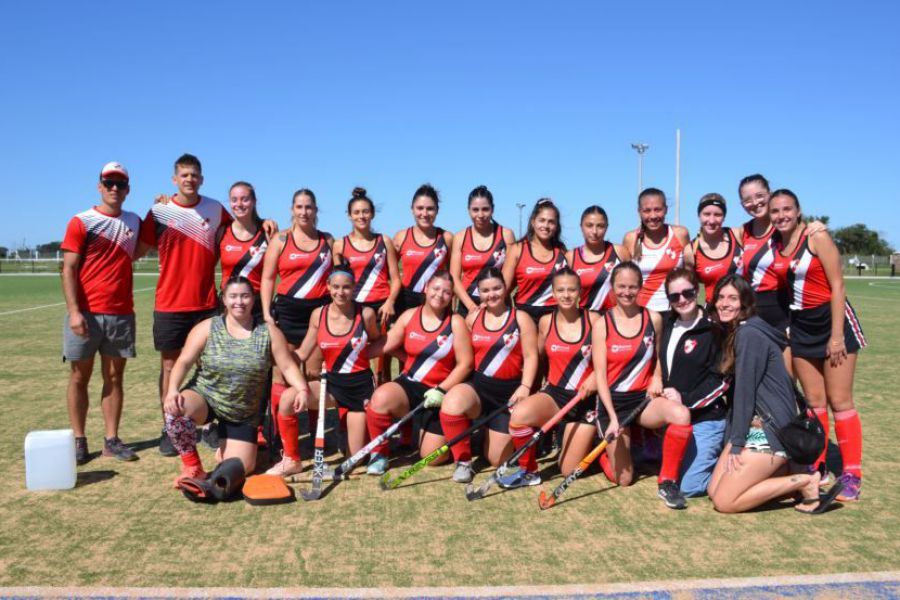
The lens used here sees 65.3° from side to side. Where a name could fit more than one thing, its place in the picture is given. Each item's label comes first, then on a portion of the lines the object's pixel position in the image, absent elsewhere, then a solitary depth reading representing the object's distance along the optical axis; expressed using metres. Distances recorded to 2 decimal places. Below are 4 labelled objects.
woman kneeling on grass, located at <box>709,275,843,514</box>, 3.68
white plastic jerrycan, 3.92
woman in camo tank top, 4.24
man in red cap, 4.51
